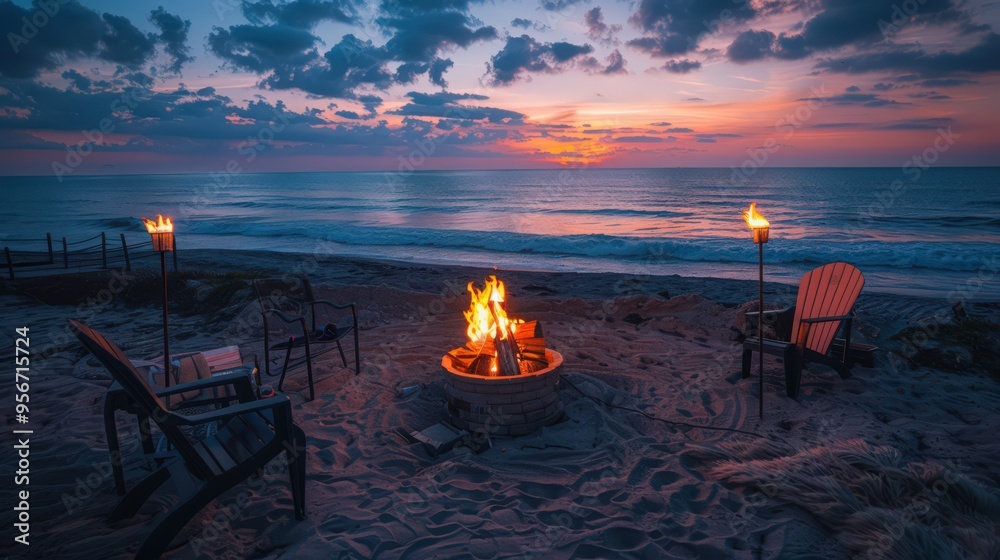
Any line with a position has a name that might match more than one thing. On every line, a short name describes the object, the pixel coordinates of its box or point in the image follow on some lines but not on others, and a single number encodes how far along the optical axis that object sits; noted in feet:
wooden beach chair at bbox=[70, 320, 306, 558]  7.81
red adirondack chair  14.58
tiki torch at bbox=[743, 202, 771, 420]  12.17
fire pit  12.36
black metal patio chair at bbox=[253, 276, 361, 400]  15.20
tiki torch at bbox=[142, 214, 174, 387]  11.69
